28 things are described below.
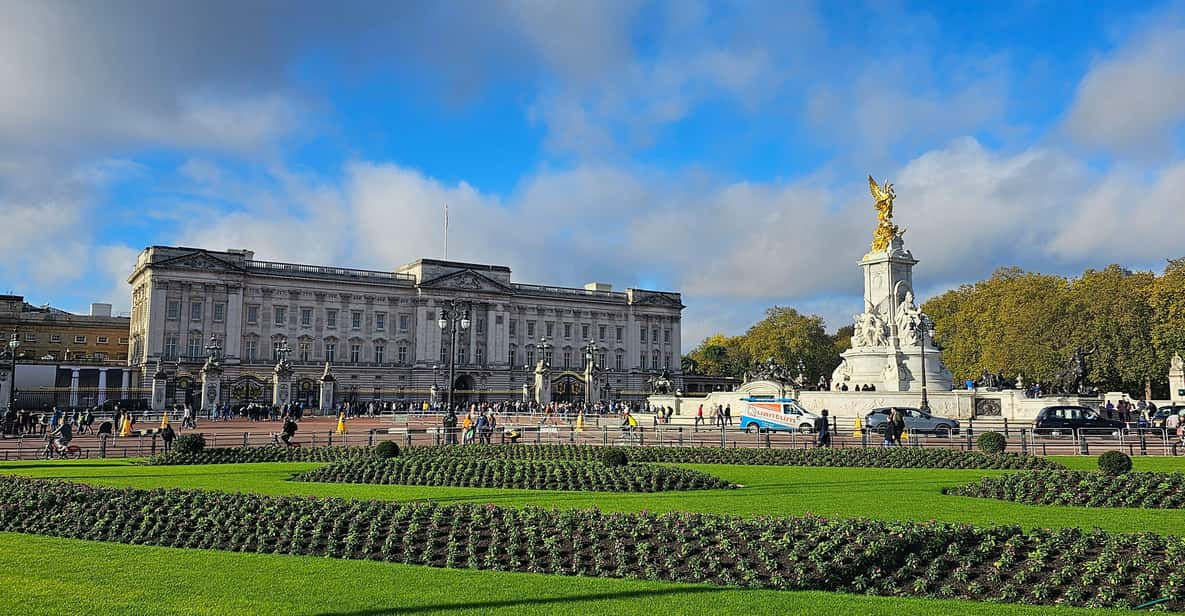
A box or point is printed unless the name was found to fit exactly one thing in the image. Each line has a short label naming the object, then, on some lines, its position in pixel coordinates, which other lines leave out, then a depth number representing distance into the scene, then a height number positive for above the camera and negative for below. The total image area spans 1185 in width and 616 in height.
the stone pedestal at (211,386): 60.44 +1.29
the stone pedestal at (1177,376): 55.59 +1.72
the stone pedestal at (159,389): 58.78 +1.04
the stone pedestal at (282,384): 64.19 +1.49
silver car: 32.97 -0.67
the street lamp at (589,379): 74.34 +2.10
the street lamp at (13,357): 42.42 +2.25
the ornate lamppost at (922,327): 46.00 +4.00
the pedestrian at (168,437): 25.39 -0.90
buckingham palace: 82.25 +7.99
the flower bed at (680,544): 9.03 -1.62
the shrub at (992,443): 23.73 -1.03
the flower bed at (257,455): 23.22 -1.35
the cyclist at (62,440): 25.44 -1.00
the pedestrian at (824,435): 27.08 -0.93
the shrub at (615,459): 19.12 -1.16
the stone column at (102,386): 61.17 +1.47
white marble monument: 46.41 +3.91
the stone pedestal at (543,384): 76.19 +1.76
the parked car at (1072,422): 29.83 -0.63
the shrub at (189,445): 23.44 -1.04
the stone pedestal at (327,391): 66.06 +1.02
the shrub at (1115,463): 17.19 -1.13
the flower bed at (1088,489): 14.06 -1.39
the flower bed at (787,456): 21.06 -1.32
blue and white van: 38.69 -0.51
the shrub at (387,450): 22.05 -1.12
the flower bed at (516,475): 17.00 -1.40
